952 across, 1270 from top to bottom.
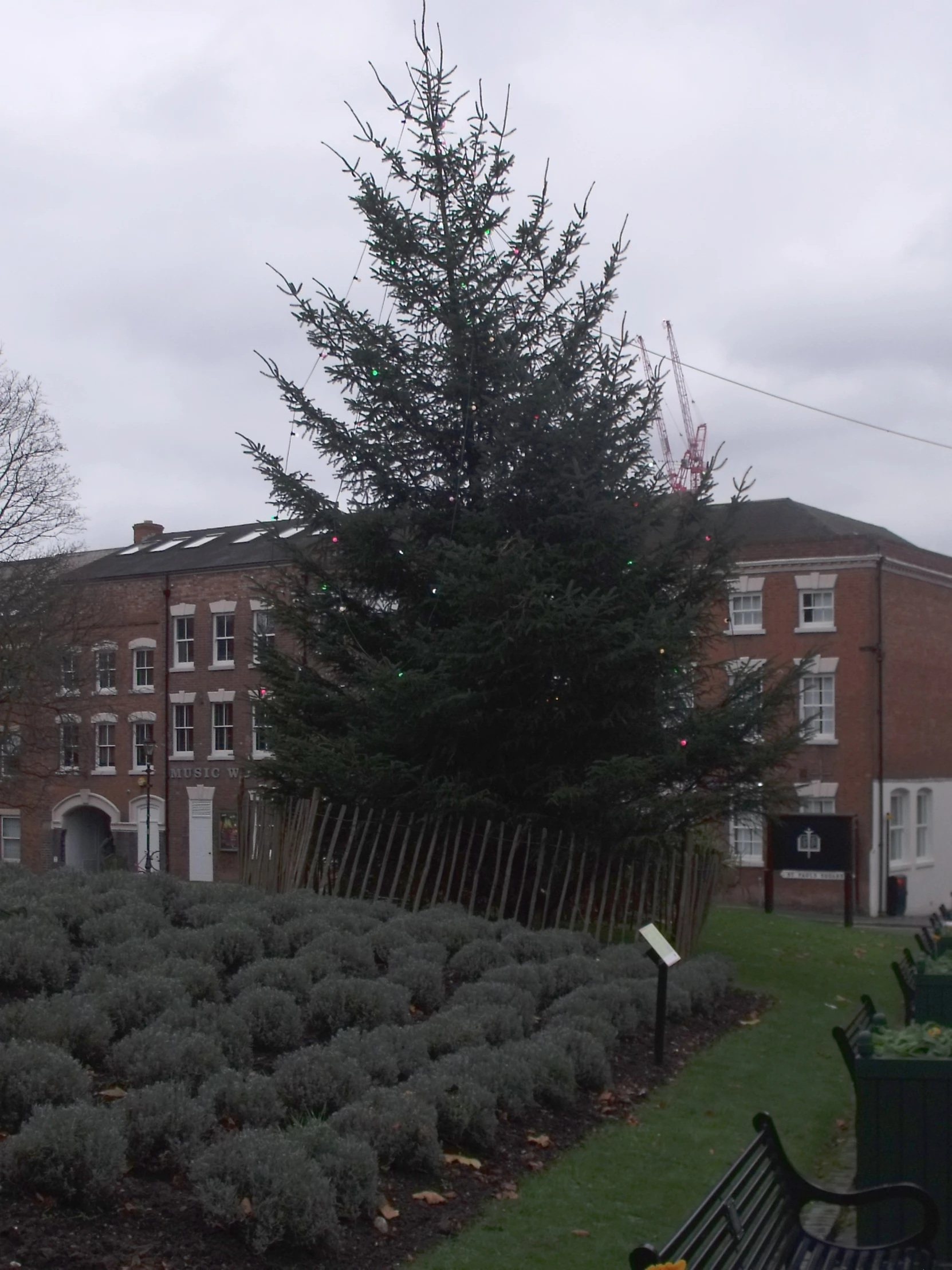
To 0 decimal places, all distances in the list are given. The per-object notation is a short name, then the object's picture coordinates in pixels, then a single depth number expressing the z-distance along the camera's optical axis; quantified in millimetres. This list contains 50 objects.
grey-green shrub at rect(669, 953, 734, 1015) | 11055
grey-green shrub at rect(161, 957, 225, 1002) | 8469
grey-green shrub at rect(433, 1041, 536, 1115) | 7348
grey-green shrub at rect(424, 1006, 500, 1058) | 8164
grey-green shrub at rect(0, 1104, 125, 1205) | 5355
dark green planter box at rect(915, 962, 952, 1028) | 9391
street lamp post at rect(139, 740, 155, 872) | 39438
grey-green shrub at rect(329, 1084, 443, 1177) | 6289
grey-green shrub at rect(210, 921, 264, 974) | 9664
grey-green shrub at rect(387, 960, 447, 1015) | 9539
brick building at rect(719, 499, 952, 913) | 38375
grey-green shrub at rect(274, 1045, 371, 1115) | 6840
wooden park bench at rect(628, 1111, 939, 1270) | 4484
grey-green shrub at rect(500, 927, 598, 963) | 11180
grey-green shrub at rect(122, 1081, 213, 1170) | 5883
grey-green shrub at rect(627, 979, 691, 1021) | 10039
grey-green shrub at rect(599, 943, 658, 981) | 10898
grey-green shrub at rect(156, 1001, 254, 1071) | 7504
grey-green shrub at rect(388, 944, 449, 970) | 10125
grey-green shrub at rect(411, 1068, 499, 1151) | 6801
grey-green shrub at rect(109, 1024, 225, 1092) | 6859
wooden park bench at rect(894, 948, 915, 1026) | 10219
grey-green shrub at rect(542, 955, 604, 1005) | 10281
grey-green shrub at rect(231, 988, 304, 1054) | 7996
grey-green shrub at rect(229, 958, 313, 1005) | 8828
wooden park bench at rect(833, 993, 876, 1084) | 7313
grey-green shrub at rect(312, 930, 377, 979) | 9758
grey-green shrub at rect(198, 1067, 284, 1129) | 6406
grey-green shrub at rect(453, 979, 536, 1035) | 9195
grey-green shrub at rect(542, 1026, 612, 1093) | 8227
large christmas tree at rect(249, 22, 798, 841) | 13234
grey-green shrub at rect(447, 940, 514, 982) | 10562
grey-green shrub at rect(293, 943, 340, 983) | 9258
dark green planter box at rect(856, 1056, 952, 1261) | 6223
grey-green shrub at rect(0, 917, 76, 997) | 8500
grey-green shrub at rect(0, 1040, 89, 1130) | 6137
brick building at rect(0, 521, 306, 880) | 45312
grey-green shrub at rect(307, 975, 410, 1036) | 8523
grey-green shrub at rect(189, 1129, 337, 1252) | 5227
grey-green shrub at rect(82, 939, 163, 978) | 8930
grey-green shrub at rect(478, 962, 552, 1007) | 9930
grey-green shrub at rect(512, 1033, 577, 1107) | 7730
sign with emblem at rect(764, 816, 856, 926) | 24109
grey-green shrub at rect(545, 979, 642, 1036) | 9383
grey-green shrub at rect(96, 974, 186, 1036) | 7836
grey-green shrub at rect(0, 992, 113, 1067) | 7172
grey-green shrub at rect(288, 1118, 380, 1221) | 5648
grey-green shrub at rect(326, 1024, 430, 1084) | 7367
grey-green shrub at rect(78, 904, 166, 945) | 9688
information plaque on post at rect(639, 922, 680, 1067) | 8672
